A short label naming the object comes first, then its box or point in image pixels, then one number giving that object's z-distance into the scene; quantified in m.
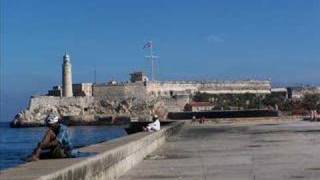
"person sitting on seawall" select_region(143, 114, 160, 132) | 30.51
